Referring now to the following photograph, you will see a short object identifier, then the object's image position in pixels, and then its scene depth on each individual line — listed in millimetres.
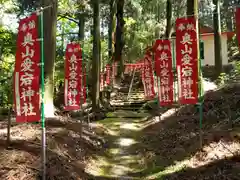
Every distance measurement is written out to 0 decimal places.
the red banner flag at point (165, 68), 12062
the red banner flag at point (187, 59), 8523
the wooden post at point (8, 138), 6224
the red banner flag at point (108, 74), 21562
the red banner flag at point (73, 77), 10398
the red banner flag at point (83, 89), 11420
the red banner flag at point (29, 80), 5773
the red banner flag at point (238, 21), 5942
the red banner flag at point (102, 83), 19991
